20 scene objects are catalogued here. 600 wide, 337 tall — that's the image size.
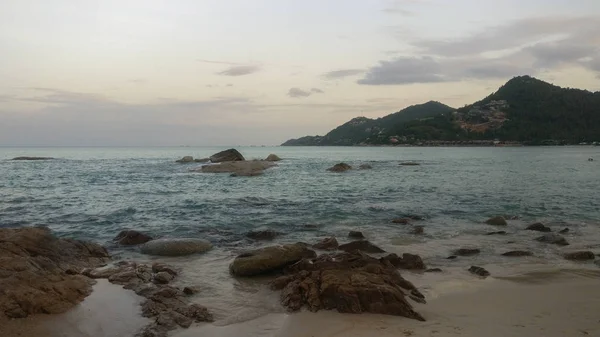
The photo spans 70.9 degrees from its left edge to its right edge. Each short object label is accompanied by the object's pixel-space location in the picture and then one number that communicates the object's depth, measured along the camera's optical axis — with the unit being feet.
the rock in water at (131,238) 48.44
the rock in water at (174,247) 43.92
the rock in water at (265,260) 36.09
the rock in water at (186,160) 238.48
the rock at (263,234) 51.93
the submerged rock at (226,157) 203.31
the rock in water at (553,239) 47.71
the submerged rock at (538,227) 55.52
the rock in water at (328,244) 45.65
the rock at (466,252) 43.60
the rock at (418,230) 54.65
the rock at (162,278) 34.04
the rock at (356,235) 51.40
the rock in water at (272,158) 256.64
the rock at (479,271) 36.22
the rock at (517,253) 42.86
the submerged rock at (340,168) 173.81
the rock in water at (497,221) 59.72
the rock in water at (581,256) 41.15
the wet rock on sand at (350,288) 27.12
